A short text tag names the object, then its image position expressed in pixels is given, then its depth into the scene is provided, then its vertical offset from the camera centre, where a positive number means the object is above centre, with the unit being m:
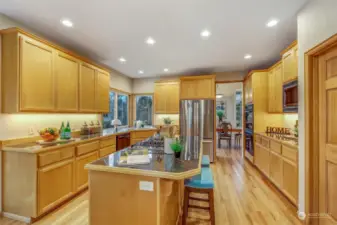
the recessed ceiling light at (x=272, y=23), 2.45 +1.39
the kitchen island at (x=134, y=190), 1.41 -0.67
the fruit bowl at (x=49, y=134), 2.45 -0.29
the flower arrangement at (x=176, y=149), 1.76 -0.36
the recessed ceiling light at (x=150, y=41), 3.09 +1.40
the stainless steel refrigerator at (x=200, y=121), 4.77 -0.19
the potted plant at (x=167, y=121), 5.71 -0.22
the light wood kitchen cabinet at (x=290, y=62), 2.71 +0.90
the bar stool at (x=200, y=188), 1.89 -0.84
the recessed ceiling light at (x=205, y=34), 2.77 +1.39
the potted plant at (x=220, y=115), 8.32 -0.02
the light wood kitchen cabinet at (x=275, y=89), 3.49 +0.58
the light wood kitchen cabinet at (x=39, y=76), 2.21 +0.59
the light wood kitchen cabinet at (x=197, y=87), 4.86 +0.82
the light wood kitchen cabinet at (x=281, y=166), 2.48 -0.91
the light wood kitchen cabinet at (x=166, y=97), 5.59 +0.58
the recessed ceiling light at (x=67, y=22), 2.44 +1.38
